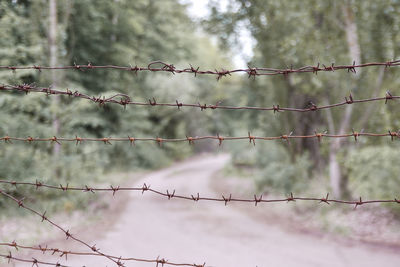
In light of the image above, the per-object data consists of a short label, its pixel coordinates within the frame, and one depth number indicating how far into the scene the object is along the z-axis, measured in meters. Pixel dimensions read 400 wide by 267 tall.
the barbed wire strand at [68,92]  2.24
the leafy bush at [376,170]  7.68
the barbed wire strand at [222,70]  2.11
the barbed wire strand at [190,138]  2.05
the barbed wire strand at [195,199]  2.04
